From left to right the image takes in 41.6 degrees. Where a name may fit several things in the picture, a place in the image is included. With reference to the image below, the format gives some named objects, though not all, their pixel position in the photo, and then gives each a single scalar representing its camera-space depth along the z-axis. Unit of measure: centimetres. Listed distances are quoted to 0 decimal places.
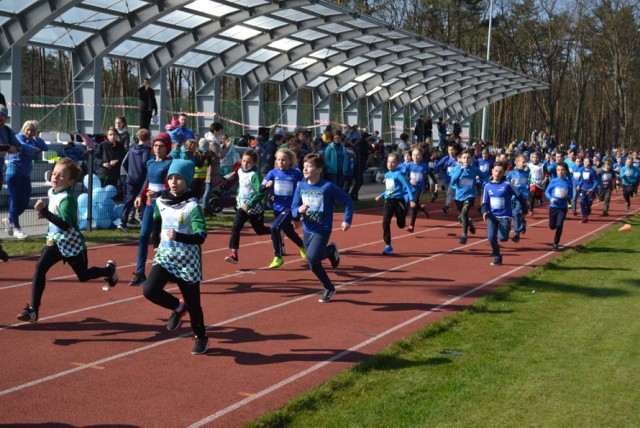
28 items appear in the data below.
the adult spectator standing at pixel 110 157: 1695
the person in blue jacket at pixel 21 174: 1428
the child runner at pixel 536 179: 2342
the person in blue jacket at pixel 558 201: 1728
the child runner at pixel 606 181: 2755
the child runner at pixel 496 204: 1479
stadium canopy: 2220
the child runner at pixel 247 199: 1250
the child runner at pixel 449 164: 2303
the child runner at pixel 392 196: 1534
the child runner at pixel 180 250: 765
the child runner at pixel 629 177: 2900
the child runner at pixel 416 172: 1833
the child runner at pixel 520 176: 2061
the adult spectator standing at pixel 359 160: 2564
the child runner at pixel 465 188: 1747
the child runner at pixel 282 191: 1238
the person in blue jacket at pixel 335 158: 2259
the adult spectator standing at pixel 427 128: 3978
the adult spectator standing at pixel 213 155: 1864
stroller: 1961
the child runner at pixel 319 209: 1064
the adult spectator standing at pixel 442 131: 4162
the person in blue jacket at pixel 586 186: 2466
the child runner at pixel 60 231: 854
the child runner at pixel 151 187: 1067
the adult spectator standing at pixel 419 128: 3897
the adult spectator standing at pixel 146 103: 2194
